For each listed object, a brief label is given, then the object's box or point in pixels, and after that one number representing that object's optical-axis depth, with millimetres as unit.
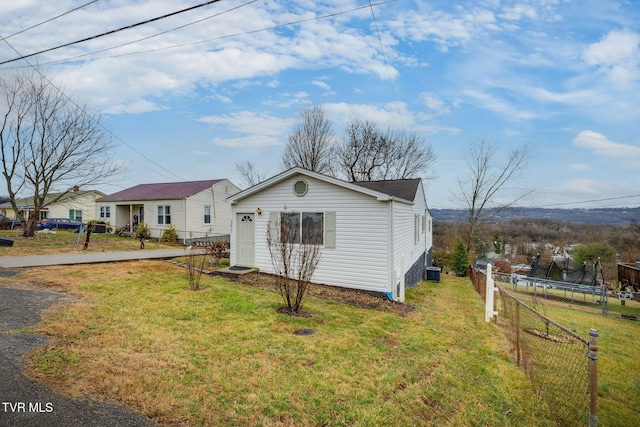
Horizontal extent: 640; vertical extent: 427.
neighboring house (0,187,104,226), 31859
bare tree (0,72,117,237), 18281
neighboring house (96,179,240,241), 22781
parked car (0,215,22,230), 27438
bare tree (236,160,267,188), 35469
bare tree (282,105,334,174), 27000
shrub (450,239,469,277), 23409
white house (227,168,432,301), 9836
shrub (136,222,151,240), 22891
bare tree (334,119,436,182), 29250
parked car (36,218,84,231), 26797
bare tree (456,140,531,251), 28172
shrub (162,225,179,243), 22250
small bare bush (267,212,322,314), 7473
